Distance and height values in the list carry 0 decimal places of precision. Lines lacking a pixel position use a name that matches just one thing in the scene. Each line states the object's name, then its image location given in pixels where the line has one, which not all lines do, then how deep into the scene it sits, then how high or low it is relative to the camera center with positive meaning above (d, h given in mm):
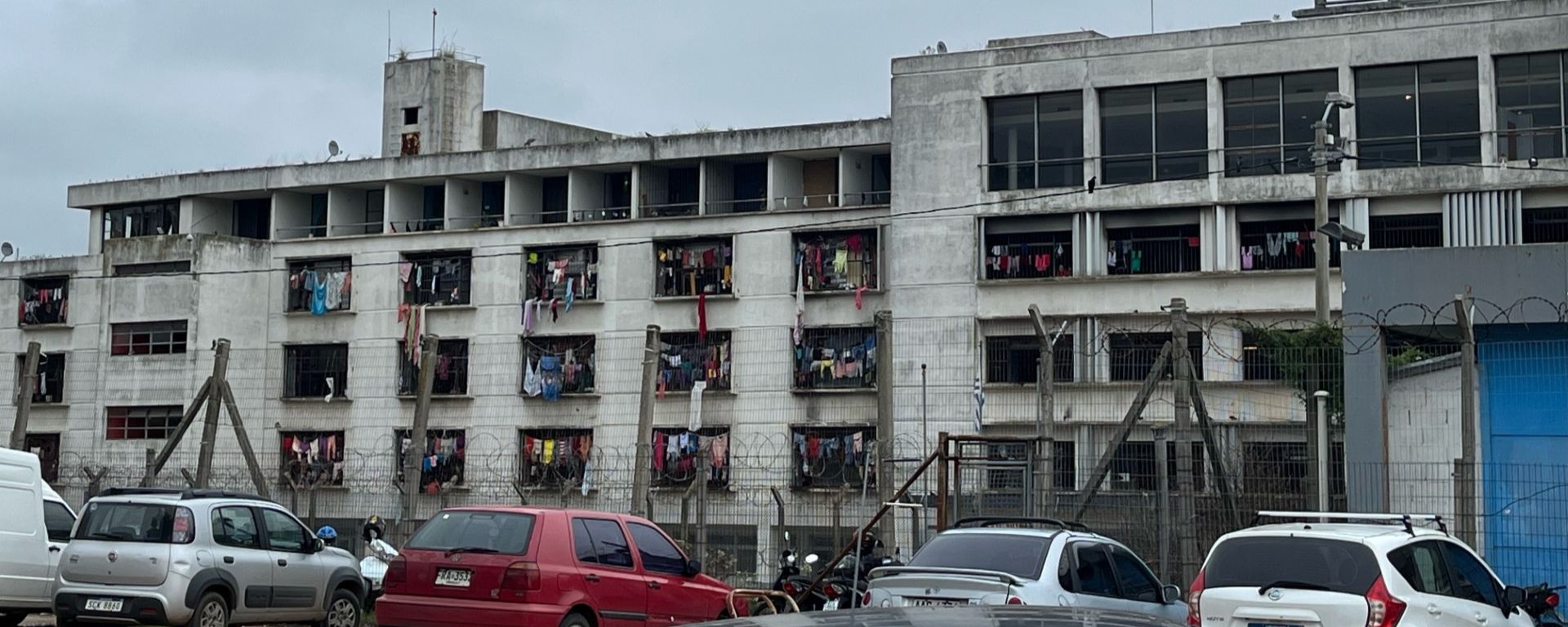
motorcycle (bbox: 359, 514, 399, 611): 22141 -1772
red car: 15406 -1331
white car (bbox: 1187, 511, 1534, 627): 12586 -1114
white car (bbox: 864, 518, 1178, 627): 14125 -1221
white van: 18797 -1306
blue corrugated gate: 18250 -204
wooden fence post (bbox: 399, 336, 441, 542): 23725 -96
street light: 32875 +4879
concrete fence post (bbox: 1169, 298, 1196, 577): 19047 -12
